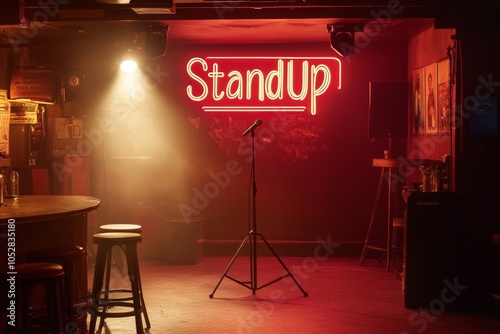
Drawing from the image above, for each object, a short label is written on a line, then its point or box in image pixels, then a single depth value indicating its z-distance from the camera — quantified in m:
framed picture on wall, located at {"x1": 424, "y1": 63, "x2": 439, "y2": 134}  8.00
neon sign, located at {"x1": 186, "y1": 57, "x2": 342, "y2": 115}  9.74
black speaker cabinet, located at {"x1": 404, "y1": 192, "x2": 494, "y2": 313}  6.64
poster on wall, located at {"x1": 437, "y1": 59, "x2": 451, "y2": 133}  7.34
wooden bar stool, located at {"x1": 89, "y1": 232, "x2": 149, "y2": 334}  5.49
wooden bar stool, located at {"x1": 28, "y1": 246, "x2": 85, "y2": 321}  5.25
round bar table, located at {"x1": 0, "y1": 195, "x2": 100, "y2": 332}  4.93
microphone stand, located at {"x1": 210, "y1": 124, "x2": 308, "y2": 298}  7.12
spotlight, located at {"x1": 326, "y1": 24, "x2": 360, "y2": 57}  7.98
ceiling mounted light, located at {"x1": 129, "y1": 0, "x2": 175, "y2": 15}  6.57
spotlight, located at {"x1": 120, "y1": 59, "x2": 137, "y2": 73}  9.33
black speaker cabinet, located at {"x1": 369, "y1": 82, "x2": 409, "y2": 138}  8.82
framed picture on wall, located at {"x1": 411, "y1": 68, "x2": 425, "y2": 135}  8.72
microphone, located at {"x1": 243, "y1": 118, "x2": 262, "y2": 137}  6.93
